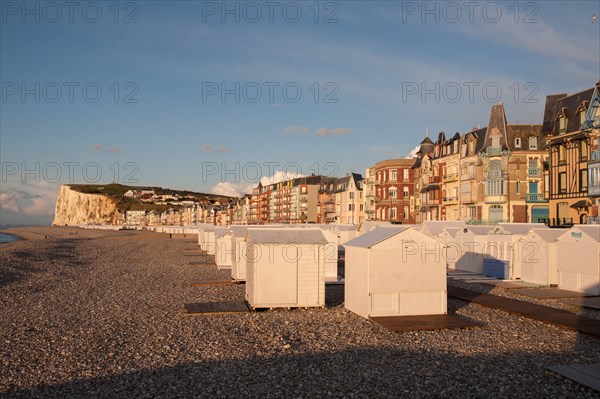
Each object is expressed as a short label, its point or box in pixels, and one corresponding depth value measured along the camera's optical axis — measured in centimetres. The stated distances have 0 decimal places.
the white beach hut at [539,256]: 2558
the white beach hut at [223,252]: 3478
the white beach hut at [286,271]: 1878
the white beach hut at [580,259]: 2267
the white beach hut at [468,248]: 3164
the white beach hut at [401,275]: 1692
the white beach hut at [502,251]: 2845
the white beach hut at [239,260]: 2644
